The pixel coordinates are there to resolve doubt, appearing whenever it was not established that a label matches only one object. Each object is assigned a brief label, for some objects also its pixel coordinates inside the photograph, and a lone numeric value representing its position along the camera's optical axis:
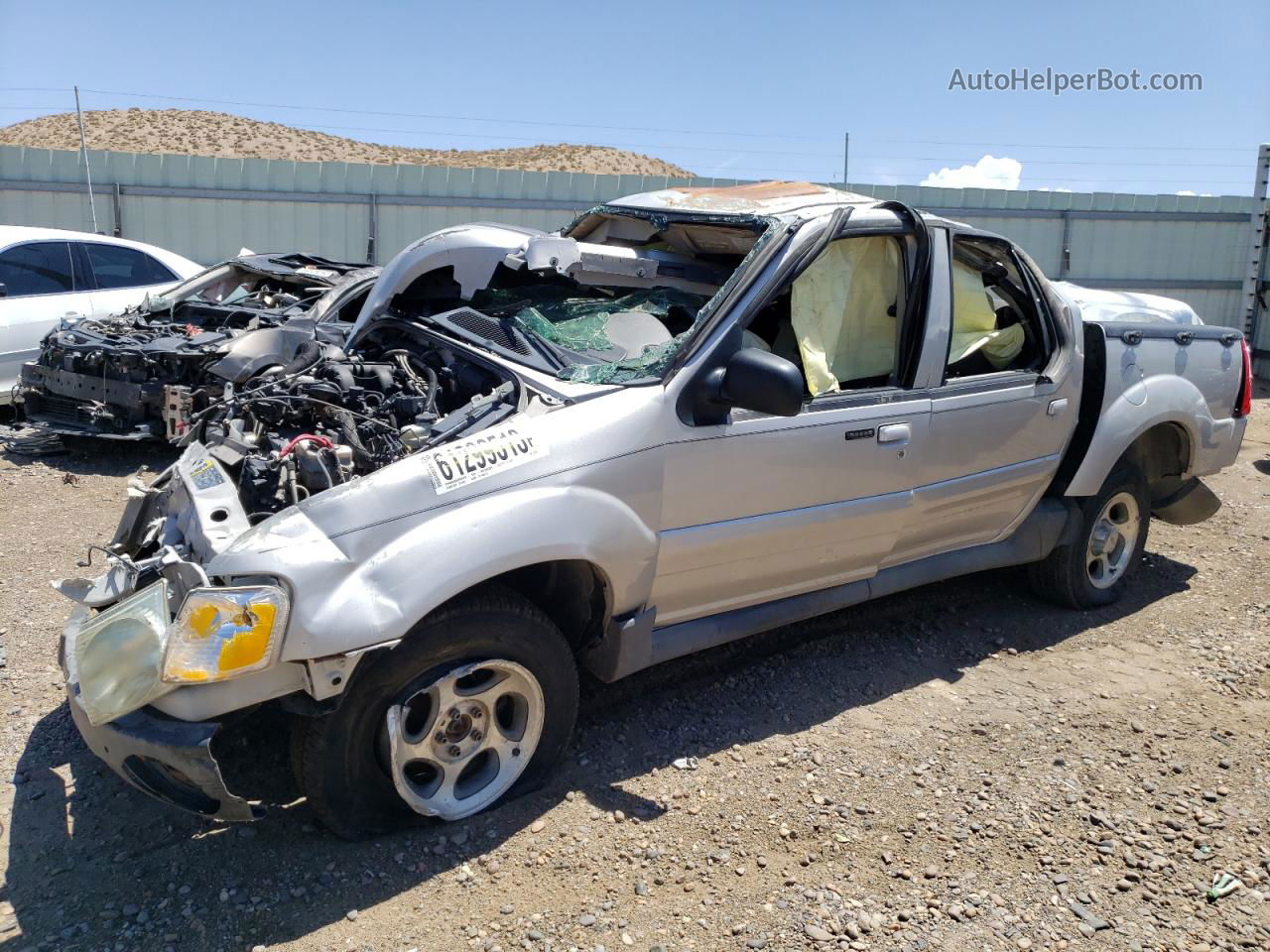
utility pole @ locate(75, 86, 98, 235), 13.03
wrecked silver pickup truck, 2.94
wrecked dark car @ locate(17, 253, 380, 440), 7.28
